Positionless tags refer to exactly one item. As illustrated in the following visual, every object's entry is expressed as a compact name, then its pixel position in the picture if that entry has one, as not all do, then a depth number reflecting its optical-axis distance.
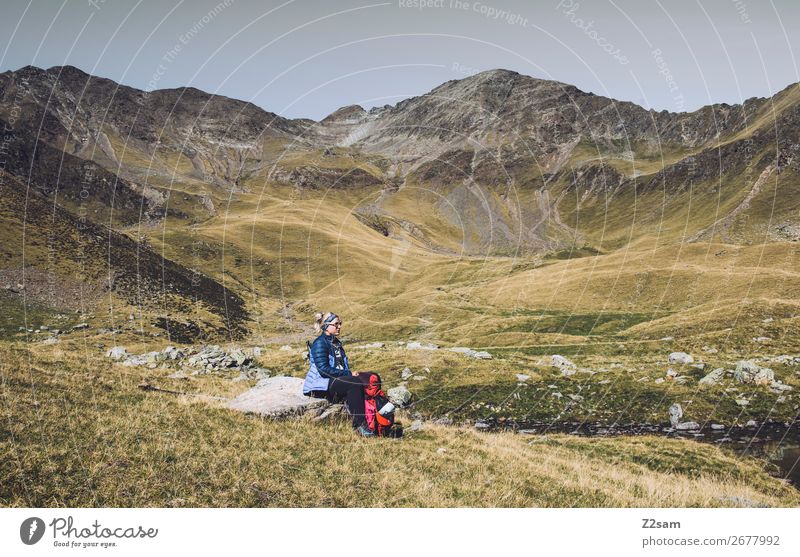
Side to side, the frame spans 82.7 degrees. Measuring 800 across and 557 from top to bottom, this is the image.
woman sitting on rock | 14.45
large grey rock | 14.52
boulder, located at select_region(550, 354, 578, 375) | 34.56
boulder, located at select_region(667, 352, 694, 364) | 33.24
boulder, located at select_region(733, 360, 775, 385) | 27.13
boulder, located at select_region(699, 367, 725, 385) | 27.95
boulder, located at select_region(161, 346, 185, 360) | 44.07
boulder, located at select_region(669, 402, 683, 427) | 25.25
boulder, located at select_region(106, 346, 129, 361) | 45.38
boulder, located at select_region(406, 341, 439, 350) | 46.23
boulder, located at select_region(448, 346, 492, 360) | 40.25
